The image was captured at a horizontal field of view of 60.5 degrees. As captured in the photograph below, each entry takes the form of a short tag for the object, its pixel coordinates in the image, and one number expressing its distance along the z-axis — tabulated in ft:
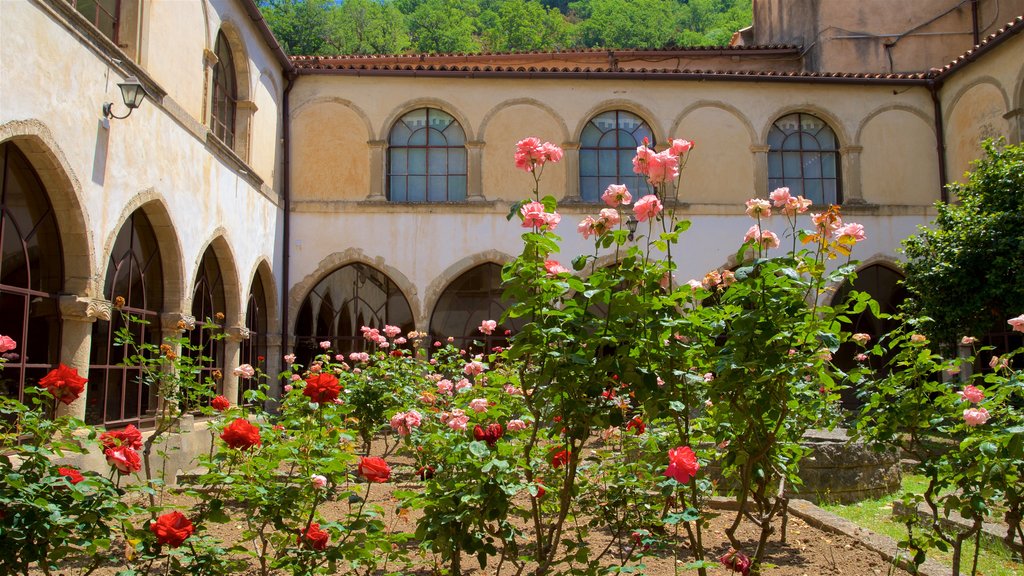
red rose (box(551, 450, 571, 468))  11.60
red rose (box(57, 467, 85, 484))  9.37
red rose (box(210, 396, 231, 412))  15.79
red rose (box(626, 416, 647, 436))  12.04
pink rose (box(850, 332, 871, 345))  14.29
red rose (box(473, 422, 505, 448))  10.71
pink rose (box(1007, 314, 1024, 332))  12.79
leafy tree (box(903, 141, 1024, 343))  37.55
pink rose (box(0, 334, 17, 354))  12.78
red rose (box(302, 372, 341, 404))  10.37
